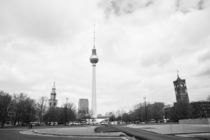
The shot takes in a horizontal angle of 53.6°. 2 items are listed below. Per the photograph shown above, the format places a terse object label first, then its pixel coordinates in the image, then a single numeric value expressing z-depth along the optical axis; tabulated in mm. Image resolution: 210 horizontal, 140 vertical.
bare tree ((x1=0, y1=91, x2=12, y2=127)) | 64688
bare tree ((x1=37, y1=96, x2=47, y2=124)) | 93412
